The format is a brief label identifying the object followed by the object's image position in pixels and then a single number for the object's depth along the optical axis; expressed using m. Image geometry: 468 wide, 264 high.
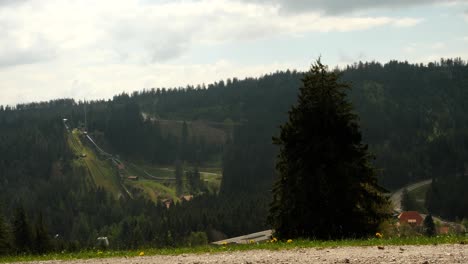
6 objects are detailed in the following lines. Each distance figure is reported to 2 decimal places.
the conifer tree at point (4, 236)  71.00
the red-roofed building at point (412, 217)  174.68
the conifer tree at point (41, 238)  88.00
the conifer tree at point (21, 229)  90.94
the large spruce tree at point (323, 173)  35.47
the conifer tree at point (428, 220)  149.00
